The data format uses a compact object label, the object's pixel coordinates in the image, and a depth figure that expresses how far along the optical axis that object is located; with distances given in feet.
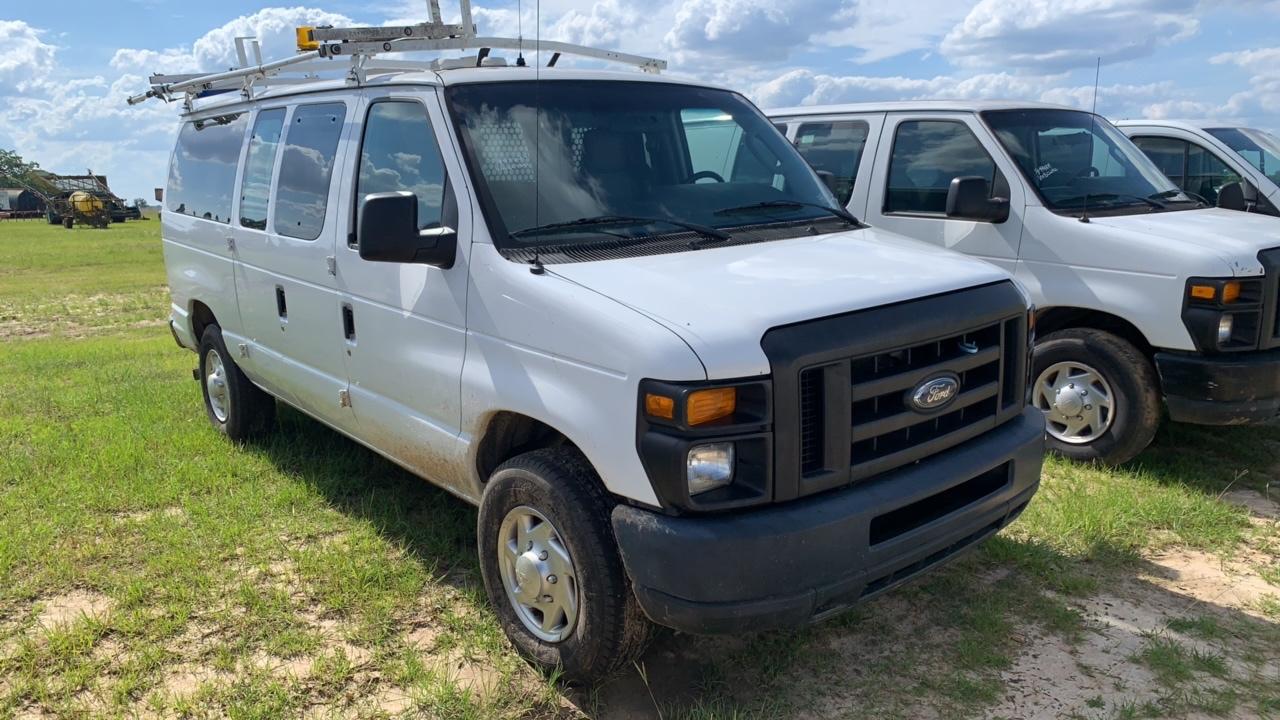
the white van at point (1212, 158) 26.37
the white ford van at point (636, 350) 9.43
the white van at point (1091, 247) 16.46
